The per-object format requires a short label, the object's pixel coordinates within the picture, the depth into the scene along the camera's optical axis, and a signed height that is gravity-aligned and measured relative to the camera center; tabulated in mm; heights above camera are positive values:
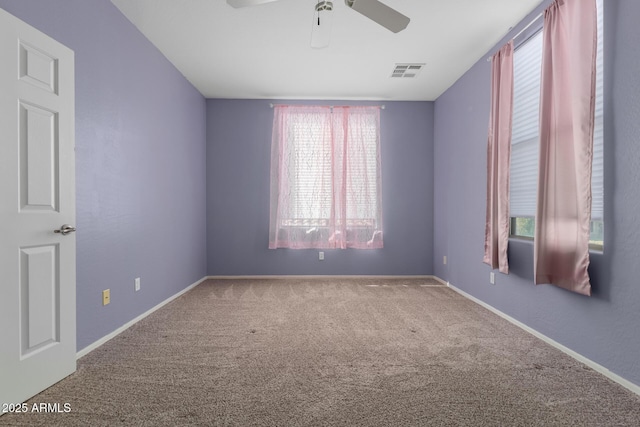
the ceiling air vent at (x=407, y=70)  3611 +1584
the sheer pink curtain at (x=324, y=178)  4590 +421
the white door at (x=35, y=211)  1552 -26
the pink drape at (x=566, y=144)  1967 +425
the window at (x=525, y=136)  2607 +617
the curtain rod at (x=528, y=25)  2462 +1473
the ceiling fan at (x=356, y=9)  1847 +1162
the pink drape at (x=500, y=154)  2809 +491
